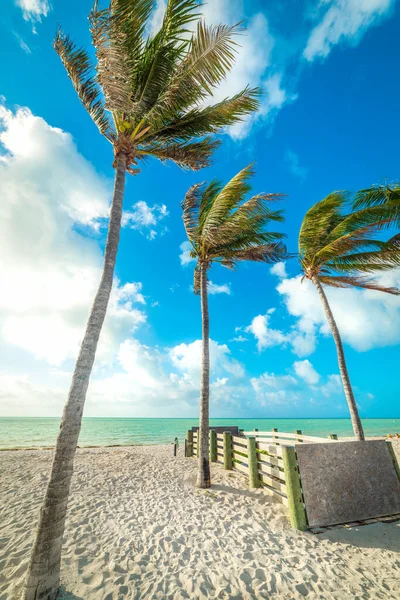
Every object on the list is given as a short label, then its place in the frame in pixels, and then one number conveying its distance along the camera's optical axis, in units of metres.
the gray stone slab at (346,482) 4.84
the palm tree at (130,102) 3.33
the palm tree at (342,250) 8.53
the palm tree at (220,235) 7.41
